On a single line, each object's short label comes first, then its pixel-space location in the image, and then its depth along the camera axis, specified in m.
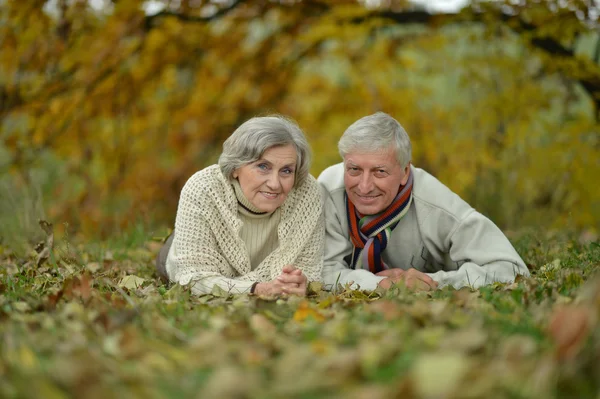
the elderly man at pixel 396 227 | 3.99
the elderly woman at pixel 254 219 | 3.82
